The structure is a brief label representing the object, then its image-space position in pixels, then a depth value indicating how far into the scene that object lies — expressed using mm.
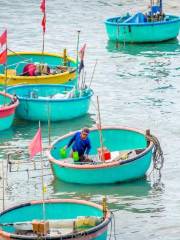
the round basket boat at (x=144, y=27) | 54719
